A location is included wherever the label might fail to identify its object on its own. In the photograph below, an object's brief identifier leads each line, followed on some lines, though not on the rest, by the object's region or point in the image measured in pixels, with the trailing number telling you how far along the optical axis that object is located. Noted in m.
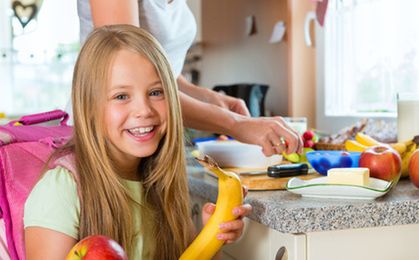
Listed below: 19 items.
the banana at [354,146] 1.44
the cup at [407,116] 1.53
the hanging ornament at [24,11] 3.75
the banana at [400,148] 1.34
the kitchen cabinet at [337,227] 0.99
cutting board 1.20
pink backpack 1.04
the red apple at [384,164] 1.18
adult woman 1.17
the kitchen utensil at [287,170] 1.24
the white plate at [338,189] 1.04
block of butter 1.07
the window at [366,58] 1.99
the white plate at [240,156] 1.44
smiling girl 1.00
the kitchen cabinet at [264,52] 2.50
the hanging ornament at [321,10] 2.03
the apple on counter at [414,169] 1.14
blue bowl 1.26
